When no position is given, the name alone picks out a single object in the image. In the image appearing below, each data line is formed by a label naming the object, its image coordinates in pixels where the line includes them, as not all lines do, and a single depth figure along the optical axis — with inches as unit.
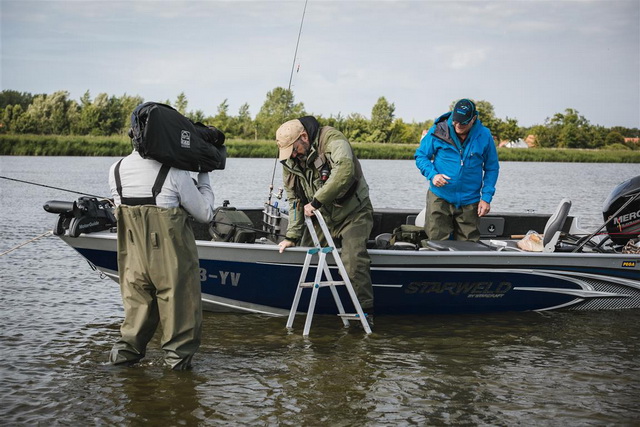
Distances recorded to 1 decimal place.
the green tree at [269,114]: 2797.7
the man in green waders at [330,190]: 227.8
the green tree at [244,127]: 2876.5
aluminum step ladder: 232.8
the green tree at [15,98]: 3843.5
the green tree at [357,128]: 3165.4
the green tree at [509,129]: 3668.8
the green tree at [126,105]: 3155.3
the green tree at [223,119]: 3043.8
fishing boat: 248.1
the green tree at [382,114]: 3601.4
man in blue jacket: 264.8
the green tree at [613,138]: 3627.0
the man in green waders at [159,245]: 181.9
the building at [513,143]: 3699.1
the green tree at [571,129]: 3727.9
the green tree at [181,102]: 3442.7
